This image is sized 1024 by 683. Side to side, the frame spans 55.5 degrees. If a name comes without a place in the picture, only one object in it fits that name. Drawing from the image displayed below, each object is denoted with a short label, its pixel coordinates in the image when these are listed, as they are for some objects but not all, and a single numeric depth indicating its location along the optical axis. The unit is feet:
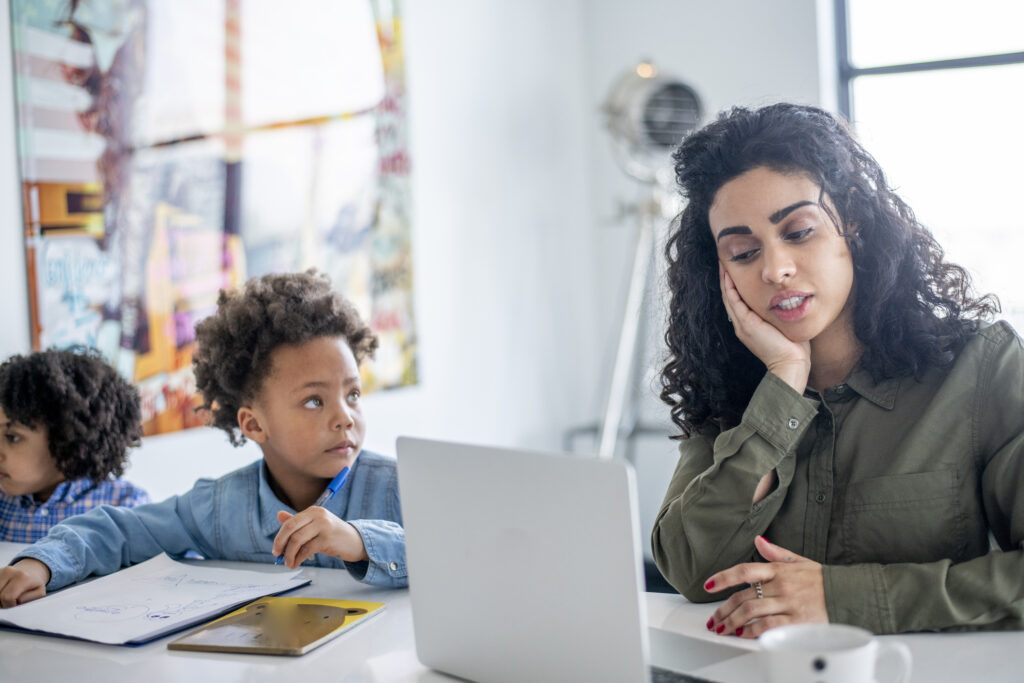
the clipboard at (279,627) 3.46
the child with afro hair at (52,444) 5.32
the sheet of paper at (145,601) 3.76
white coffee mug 2.24
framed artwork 6.33
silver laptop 2.53
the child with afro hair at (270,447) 4.90
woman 3.86
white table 3.01
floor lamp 10.78
